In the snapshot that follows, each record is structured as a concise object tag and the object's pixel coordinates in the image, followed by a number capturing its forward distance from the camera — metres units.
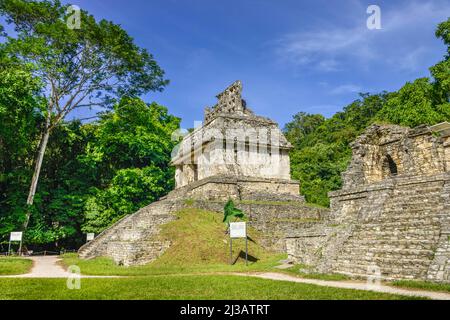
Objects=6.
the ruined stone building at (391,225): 9.02
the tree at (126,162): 26.53
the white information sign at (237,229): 14.37
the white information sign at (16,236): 19.48
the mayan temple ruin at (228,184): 18.05
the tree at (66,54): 22.22
